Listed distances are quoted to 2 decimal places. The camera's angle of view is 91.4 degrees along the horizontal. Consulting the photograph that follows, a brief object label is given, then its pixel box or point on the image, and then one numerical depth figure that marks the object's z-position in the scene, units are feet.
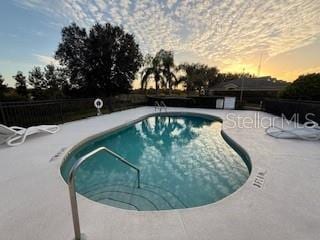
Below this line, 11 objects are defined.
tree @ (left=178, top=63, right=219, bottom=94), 87.76
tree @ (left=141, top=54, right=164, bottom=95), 55.64
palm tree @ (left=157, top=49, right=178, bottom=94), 56.85
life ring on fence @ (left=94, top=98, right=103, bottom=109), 30.24
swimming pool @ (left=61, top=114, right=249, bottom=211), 9.21
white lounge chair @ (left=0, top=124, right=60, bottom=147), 14.16
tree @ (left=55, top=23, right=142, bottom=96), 39.88
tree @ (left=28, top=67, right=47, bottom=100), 44.38
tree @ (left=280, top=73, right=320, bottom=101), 34.45
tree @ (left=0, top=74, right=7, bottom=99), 33.82
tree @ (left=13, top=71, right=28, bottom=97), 42.83
